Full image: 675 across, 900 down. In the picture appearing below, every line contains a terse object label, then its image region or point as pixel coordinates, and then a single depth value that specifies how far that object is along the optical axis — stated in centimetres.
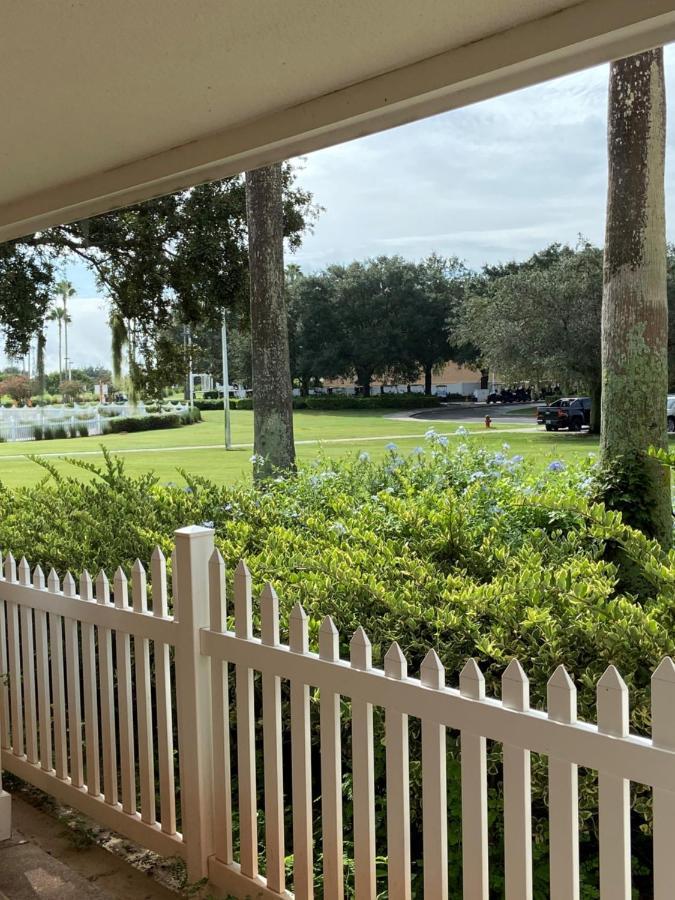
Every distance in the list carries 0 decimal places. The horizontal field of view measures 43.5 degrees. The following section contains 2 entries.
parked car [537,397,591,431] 2948
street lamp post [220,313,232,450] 2154
